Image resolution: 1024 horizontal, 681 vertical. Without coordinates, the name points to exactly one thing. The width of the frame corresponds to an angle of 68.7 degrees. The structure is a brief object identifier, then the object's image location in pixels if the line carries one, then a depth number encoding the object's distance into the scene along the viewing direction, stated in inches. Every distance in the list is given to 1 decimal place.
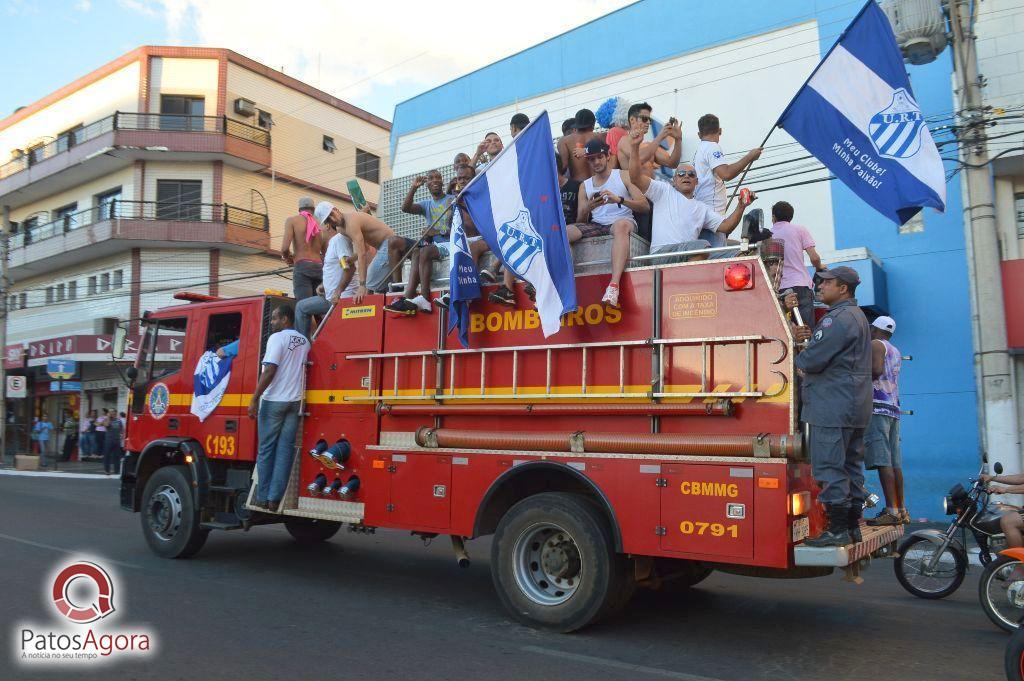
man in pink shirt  227.1
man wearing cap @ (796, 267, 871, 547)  182.9
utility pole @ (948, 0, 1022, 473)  368.8
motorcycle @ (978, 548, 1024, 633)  210.8
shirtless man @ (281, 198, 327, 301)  335.0
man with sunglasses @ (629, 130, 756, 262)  230.1
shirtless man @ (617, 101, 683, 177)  254.5
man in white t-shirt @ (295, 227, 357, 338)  281.9
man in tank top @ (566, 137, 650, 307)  231.8
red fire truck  183.9
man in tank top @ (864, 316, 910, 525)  261.3
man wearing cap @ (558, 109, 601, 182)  265.4
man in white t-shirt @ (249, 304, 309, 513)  269.9
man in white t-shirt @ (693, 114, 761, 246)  259.6
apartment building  1072.2
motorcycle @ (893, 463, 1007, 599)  249.1
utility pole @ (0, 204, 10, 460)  968.9
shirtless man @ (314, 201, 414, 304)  280.8
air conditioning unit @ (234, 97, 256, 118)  1130.0
